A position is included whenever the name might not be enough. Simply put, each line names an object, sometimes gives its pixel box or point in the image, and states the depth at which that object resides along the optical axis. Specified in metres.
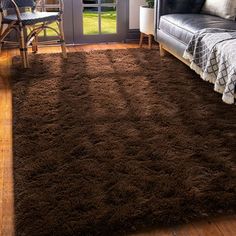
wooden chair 3.15
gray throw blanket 2.15
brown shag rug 1.45
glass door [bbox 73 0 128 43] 4.17
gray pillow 3.17
